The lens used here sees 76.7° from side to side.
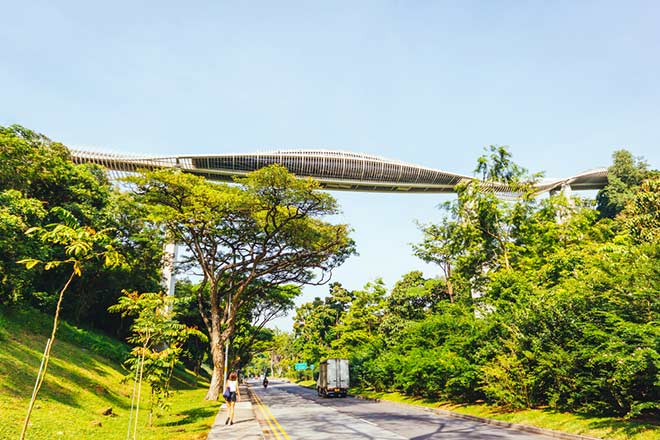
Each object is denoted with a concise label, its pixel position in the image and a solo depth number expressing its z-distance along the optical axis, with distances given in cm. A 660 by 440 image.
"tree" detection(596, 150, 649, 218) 4997
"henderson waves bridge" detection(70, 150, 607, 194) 4194
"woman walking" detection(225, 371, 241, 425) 1476
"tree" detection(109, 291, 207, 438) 1372
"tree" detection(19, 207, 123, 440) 611
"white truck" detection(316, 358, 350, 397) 3328
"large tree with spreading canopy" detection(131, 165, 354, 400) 2341
